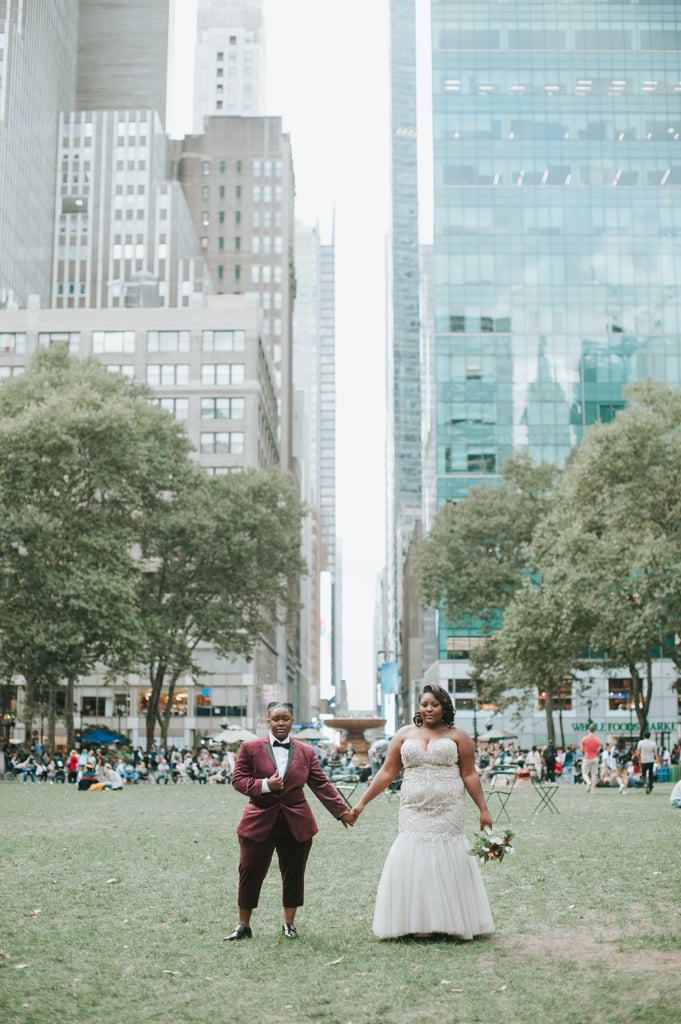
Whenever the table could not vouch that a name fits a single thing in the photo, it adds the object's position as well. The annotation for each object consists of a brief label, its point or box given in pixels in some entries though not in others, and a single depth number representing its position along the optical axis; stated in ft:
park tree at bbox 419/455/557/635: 213.87
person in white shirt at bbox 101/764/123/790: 114.21
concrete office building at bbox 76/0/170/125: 518.78
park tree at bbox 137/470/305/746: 167.63
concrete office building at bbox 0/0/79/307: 384.88
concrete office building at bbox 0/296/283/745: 286.25
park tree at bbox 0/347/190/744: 138.31
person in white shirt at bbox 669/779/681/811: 78.18
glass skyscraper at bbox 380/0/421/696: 609.83
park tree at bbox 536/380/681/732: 127.34
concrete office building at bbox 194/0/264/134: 617.62
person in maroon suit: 28.25
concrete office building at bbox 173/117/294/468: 442.91
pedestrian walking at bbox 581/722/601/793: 103.76
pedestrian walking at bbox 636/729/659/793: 101.19
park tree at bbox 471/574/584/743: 145.59
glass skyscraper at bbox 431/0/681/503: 315.17
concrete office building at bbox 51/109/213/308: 412.57
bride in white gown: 27.20
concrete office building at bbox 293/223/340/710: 558.48
